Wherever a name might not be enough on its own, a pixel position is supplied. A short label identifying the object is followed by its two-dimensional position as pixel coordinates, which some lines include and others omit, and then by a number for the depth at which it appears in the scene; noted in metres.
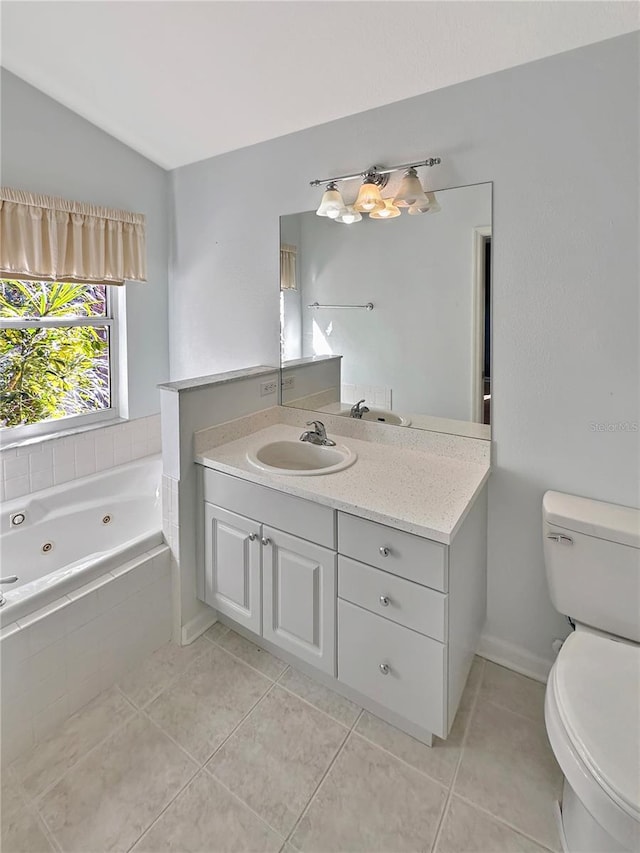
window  2.37
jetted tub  1.72
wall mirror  1.79
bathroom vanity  1.42
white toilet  0.99
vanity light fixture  1.79
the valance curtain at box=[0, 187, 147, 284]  2.15
